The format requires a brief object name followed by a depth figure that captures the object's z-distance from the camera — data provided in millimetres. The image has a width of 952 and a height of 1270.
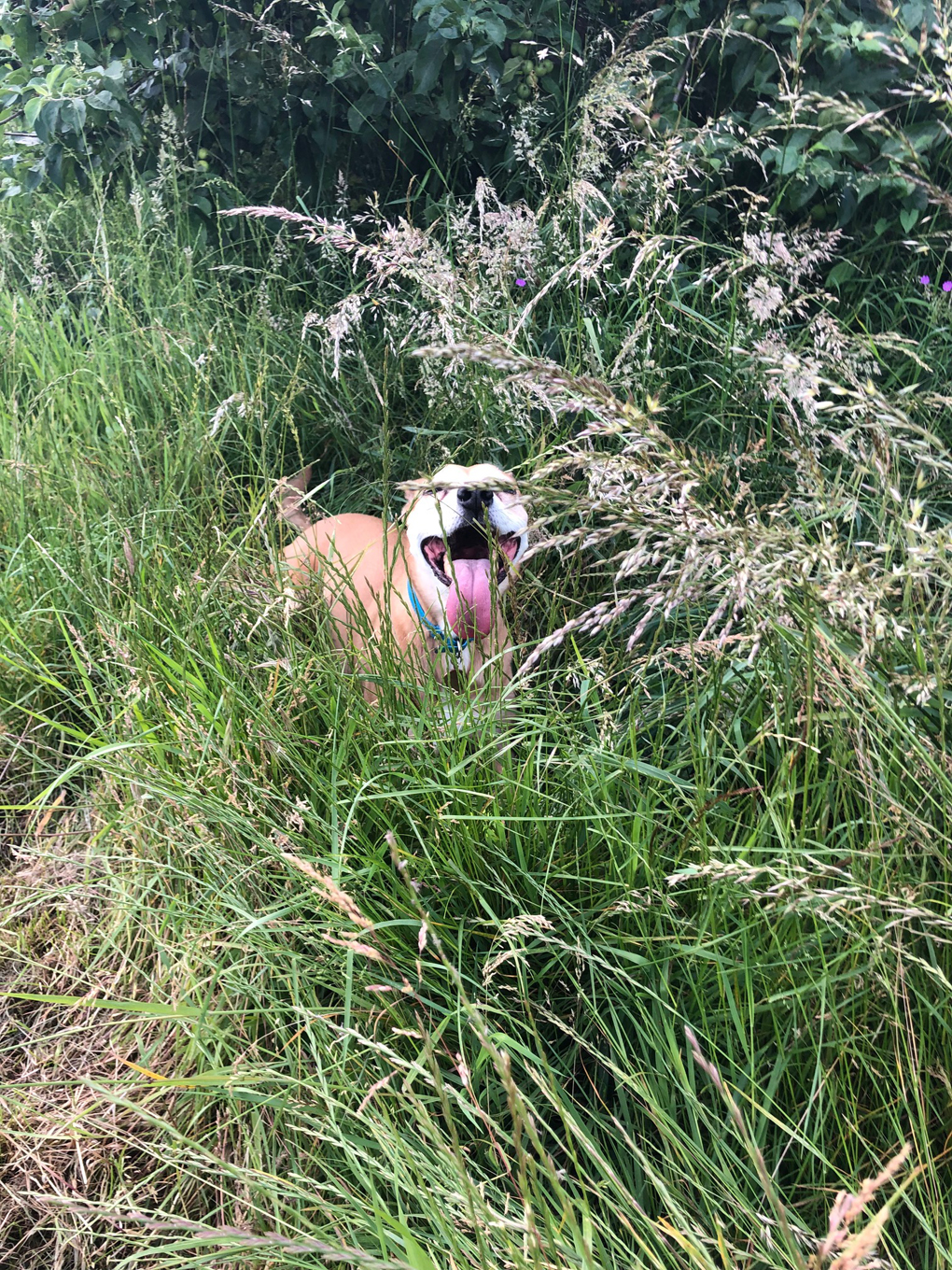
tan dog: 1505
